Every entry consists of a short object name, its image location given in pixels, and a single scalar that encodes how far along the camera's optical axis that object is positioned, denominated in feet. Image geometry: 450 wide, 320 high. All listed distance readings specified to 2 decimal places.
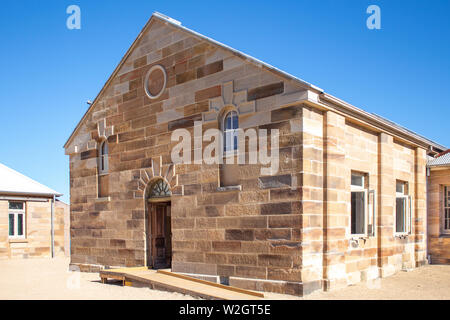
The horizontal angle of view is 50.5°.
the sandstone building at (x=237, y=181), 35.63
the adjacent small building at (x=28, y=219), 75.46
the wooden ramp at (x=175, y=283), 33.45
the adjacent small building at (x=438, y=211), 54.24
